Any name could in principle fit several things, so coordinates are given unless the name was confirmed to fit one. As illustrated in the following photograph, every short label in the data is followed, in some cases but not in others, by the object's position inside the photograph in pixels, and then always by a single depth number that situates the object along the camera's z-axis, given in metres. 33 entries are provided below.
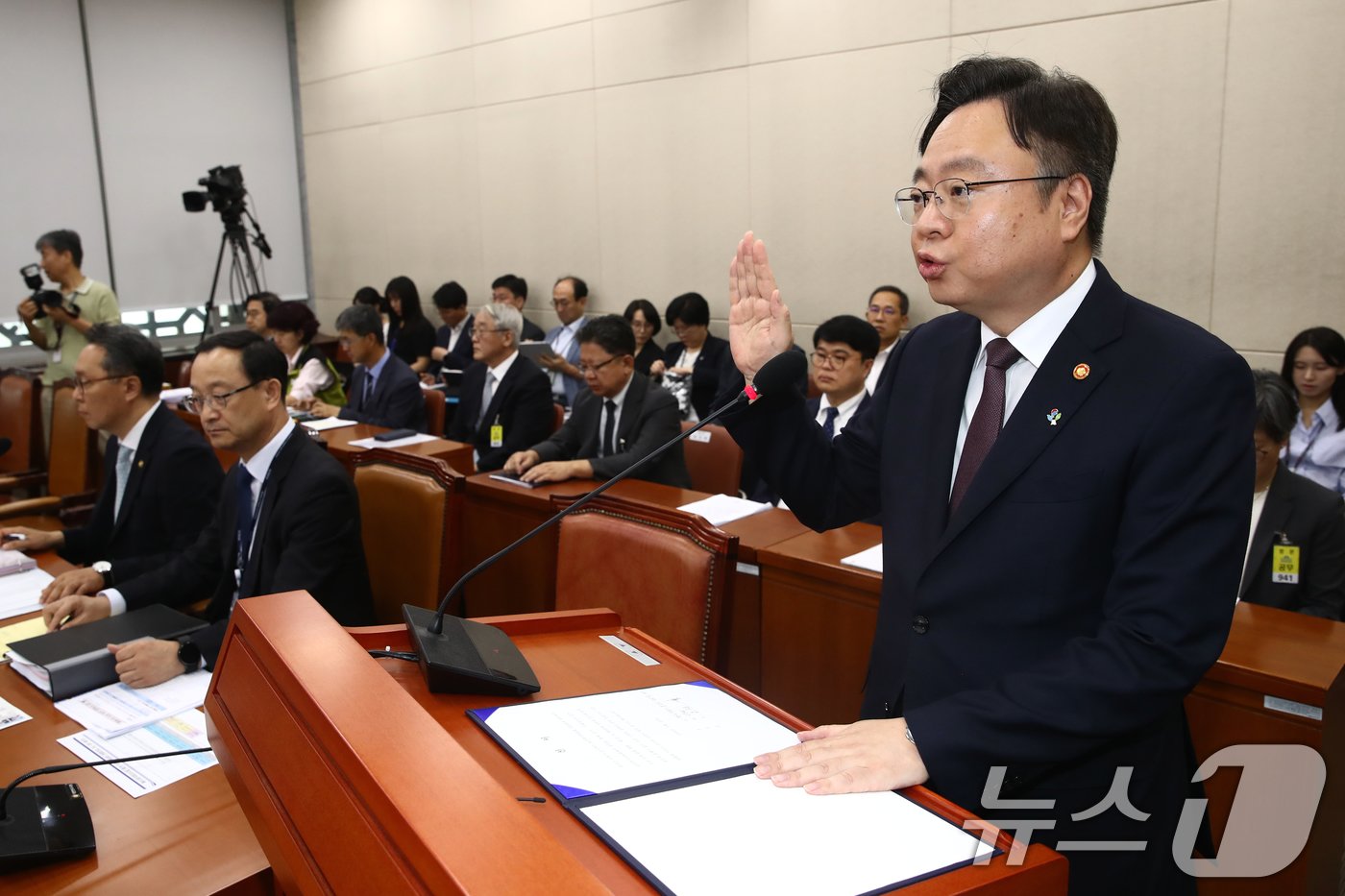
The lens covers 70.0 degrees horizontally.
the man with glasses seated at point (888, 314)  5.18
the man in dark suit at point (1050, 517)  1.00
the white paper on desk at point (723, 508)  2.91
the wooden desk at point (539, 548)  2.65
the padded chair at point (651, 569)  1.80
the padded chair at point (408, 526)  2.46
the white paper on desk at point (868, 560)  2.34
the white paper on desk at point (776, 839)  0.73
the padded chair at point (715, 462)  3.77
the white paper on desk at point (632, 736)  0.88
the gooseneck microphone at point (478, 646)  1.04
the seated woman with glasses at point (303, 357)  5.68
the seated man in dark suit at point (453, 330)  7.46
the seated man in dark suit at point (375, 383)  5.02
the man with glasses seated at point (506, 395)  4.74
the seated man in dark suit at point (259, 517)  2.21
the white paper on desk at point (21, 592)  2.28
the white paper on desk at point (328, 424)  4.72
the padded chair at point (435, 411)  5.13
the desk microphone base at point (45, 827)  1.22
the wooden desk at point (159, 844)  1.21
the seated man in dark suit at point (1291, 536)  2.56
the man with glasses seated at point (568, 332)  6.46
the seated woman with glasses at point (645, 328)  6.42
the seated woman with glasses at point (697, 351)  5.98
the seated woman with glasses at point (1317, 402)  3.87
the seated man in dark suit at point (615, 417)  3.83
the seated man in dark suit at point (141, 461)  2.83
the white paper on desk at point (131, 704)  1.65
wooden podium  0.68
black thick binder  1.76
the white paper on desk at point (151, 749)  1.46
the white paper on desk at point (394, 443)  4.17
